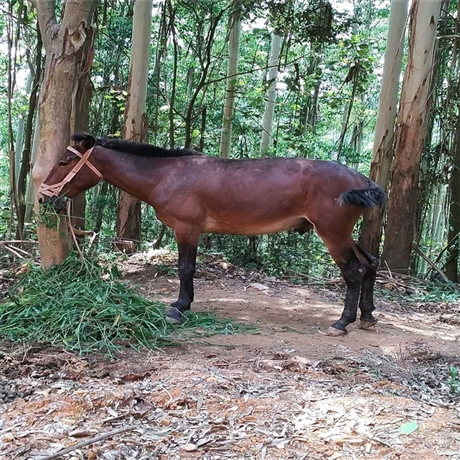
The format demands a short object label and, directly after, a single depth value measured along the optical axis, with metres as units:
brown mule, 5.35
